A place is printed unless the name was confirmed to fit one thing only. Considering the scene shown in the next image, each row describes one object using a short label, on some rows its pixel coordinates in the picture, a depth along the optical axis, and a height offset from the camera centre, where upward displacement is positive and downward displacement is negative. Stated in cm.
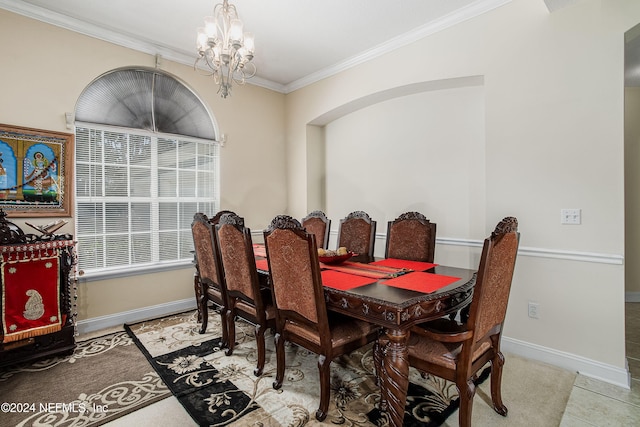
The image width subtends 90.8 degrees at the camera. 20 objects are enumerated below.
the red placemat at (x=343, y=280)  185 -43
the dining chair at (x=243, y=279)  222 -49
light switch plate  233 -4
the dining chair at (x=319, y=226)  345 -16
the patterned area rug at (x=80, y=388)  188 -119
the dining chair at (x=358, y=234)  312 -22
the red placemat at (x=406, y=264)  237 -42
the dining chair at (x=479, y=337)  150 -66
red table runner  212 -42
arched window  319 +49
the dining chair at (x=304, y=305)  173 -55
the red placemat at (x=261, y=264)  240 -42
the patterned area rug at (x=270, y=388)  183 -118
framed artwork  268 +37
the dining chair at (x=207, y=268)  262 -49
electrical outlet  254 -80
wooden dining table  155 -47
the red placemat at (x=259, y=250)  295 -38
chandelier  228 +123
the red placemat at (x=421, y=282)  179 -43
